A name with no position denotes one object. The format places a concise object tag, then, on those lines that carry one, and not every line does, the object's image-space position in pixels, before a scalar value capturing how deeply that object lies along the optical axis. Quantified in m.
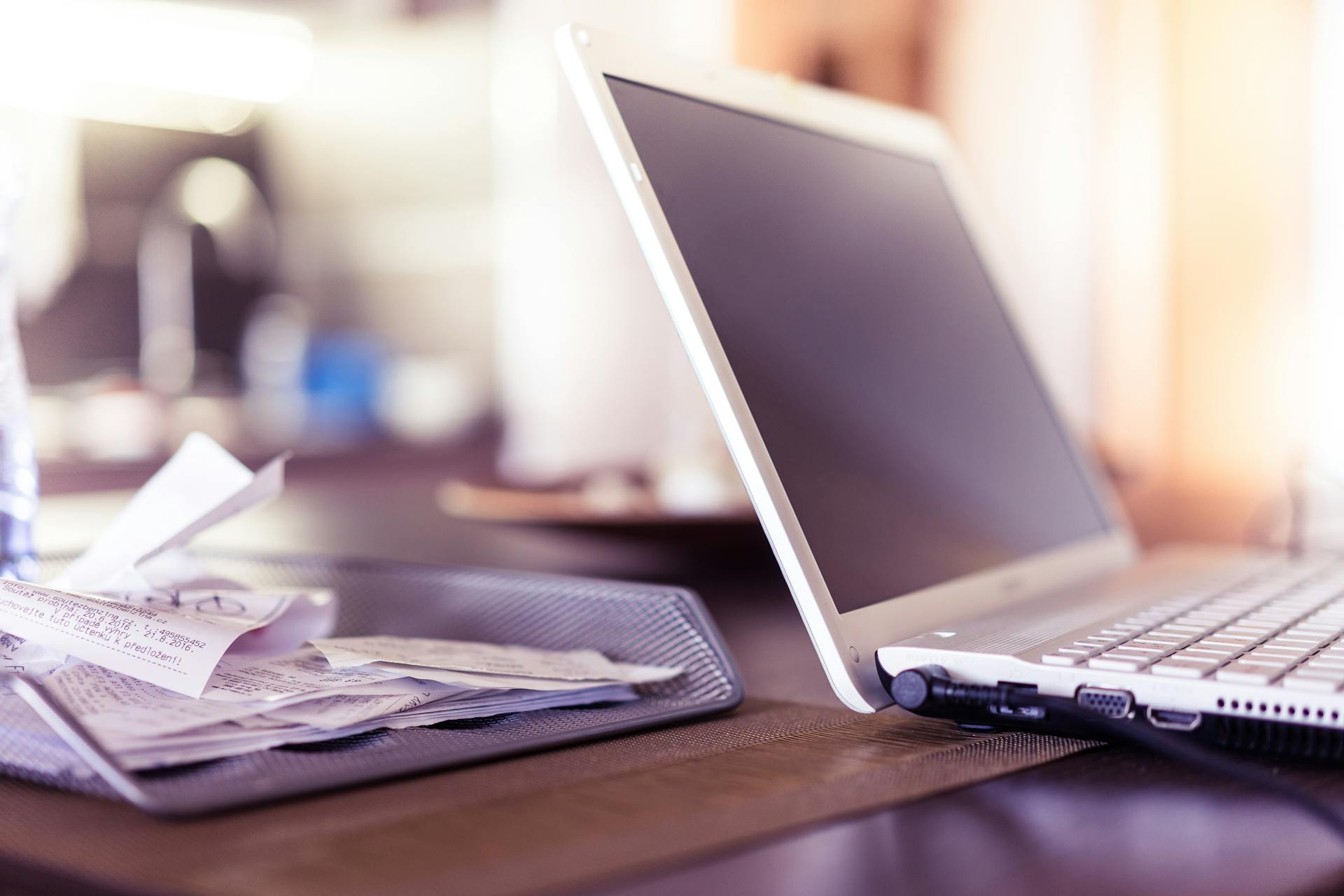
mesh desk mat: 0.35
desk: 0.36
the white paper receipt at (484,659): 0.53
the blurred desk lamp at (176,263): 3.92
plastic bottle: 0.73
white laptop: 0.52
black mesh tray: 0.41
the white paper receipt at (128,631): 0.50
